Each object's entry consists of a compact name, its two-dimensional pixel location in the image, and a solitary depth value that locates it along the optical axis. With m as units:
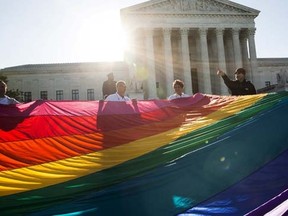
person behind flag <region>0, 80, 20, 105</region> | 5.18
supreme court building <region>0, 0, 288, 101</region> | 35.26
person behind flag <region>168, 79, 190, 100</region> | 6.21
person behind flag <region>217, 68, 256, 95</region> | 6.44
